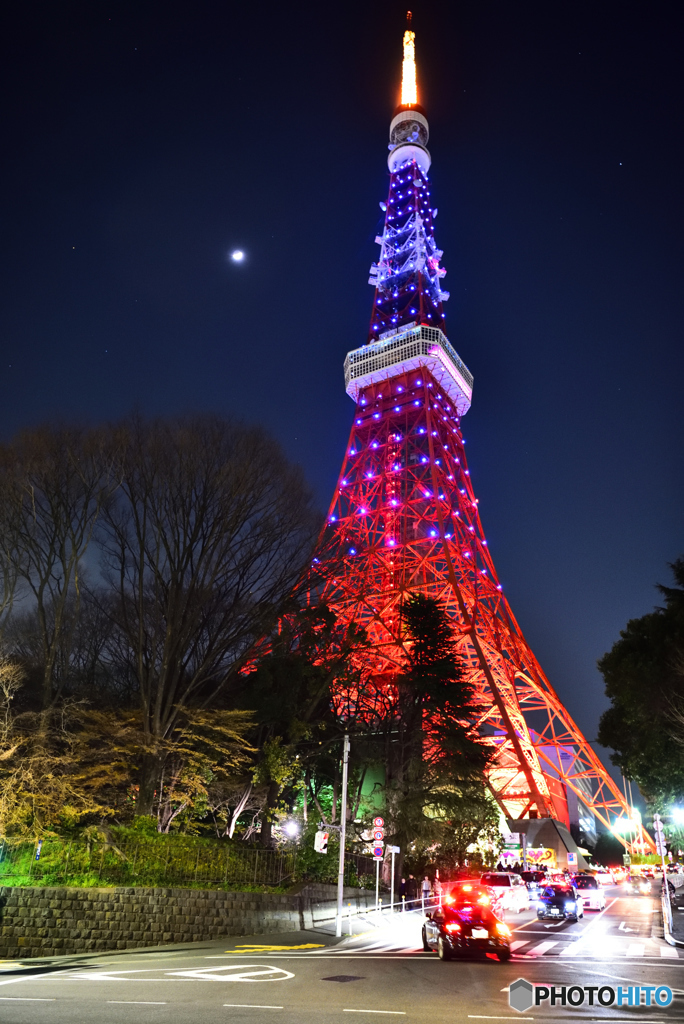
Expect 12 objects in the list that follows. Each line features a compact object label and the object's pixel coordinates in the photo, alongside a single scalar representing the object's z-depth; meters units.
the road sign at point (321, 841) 16.94
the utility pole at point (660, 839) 20.61
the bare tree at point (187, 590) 19.31
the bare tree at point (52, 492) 18.81
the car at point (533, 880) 27.81
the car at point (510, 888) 20.45
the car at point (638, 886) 37.97
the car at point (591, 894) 24.81
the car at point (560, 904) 20.52
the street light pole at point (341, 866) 16.00
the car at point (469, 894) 12.40
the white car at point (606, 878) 48.65
